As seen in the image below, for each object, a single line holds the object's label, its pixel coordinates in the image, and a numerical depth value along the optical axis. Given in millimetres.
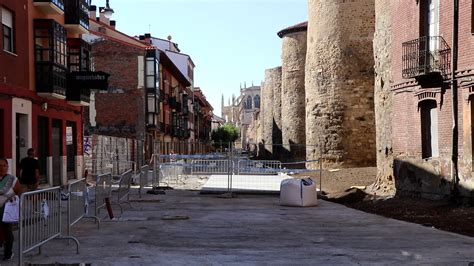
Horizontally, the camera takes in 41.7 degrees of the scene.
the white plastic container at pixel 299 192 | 17172
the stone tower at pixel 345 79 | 33812
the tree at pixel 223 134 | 120000
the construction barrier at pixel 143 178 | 20109
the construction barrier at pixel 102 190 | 12480
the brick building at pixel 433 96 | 16281
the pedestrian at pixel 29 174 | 13547
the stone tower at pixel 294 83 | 48812
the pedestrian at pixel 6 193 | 8141
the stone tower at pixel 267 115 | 61656
